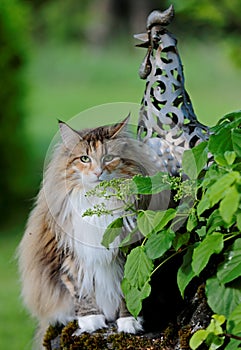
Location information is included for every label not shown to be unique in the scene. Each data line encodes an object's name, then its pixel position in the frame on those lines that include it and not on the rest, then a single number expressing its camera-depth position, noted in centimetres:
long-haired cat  367
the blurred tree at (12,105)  724
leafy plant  344
